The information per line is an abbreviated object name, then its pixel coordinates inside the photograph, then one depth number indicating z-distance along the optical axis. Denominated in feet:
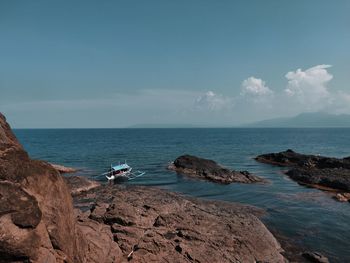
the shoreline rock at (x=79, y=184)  114.06
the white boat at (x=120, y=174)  157.93
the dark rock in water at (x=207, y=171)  152.46
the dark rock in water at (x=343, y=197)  116.42
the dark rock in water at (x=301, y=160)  194.08
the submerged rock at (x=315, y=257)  61.67
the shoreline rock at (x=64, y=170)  175.89
